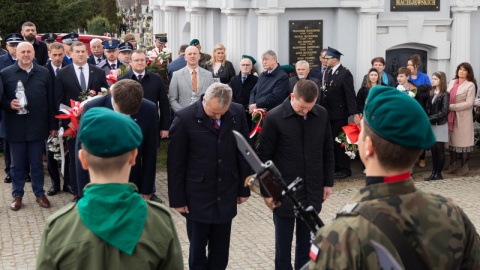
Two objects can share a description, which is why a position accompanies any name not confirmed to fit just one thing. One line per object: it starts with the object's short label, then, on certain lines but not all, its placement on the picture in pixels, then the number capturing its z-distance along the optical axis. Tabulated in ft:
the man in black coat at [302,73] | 39.52
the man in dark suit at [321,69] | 42.11
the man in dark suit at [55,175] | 36.81
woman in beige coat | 40.47
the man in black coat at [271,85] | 39.19
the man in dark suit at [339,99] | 40.57
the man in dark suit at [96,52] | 46.44
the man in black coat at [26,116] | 33.24
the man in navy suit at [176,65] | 42.93
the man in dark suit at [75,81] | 34.22
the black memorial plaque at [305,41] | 45.34
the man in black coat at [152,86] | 34.17
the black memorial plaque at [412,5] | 46.88
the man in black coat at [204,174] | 22.43
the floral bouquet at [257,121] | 38.58
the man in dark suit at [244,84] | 42.39
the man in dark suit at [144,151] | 24.11
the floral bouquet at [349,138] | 37.60
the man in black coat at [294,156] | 23.39
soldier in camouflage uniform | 10.50
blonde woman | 44.32
